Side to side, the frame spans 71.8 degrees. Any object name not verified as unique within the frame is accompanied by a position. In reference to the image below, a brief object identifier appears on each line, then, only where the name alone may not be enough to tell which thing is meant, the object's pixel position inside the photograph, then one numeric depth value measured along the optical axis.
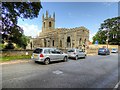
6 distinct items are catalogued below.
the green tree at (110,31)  37.95
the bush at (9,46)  15.11
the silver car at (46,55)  8.51
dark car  18.49
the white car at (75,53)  12.02
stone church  33.69
